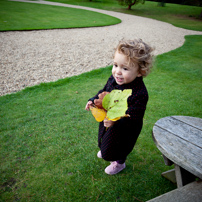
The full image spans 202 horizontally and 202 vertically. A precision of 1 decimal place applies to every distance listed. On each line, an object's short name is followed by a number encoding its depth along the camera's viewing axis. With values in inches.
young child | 57.7
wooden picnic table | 53.3
